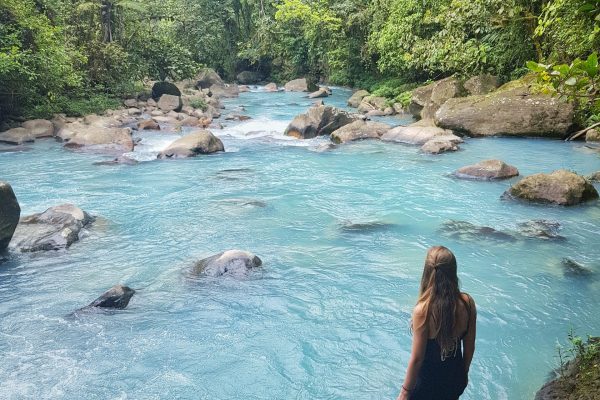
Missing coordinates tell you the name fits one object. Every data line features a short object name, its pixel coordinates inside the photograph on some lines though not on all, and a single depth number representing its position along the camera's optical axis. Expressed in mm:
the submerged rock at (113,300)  6320
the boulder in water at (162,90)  23719
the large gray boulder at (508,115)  15227
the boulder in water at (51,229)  8141
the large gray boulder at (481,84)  18422
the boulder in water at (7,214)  7598
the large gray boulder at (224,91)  30891
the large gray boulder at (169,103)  22438
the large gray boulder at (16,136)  15863
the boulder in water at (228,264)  7212
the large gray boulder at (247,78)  39406
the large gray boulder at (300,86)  32219
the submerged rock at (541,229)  8312
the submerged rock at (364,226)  8898
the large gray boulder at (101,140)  15586
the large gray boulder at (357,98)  25188
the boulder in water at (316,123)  17438
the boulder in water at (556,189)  9734
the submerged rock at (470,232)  8422
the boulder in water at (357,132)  16828
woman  3008
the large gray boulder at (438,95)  18512
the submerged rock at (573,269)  7030
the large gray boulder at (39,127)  16844
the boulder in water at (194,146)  14867
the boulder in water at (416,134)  15953
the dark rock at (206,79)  32656
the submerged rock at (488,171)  11742
